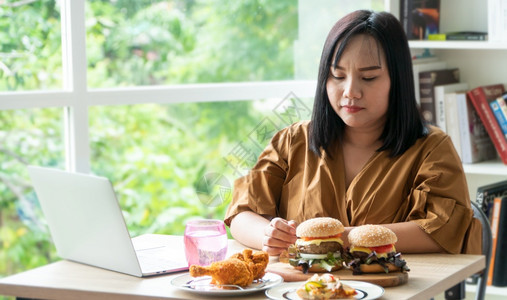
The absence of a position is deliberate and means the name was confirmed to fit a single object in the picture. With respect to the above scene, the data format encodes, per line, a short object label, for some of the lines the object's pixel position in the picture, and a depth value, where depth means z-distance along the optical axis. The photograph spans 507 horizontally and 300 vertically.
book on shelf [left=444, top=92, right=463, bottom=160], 3.17
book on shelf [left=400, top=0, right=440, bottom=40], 3.24
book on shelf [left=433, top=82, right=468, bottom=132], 3.21
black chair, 2.29
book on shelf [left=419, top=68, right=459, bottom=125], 3.22
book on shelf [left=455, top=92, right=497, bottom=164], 3.15
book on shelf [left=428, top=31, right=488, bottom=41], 3.11
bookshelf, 3.19
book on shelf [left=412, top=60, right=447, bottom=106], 3.23
